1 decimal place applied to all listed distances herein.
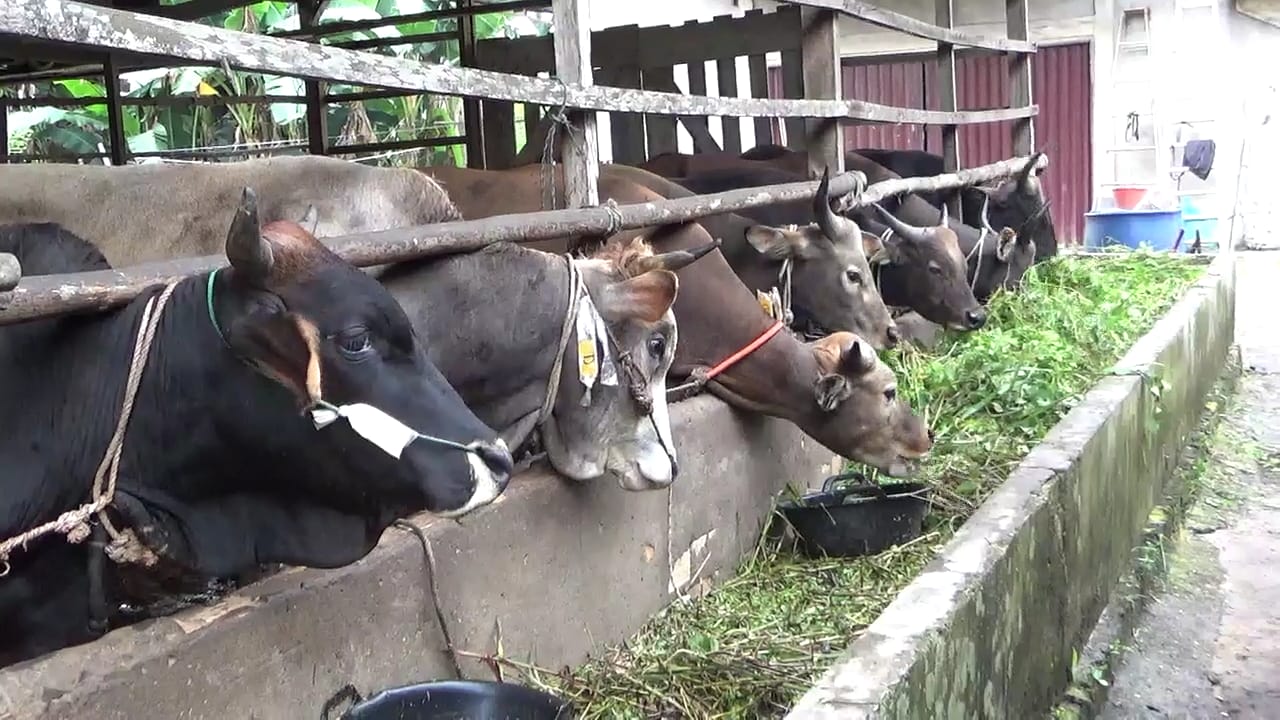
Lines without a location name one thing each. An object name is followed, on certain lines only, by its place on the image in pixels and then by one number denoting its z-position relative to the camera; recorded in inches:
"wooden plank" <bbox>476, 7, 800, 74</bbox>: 327.0
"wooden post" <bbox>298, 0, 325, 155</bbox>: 392.5
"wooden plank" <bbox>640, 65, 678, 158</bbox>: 382.0
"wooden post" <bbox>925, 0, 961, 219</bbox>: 354.3
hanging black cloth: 617.9
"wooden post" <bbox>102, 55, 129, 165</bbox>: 359.9
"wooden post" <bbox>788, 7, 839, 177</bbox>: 255.6
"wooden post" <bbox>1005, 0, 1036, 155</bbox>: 410.6
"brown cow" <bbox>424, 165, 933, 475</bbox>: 200.8
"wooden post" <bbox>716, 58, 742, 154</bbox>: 354.0
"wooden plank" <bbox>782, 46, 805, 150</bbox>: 340.8
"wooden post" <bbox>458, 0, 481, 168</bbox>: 374.3
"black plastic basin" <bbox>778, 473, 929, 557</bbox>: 194.4
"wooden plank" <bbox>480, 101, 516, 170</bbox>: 365.4
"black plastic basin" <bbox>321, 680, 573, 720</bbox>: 116.7
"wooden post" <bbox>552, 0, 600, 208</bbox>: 167.9
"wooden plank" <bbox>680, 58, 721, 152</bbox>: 363.3
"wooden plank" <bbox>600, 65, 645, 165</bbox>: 378.3
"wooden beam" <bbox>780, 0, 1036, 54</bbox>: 254.1
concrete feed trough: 101.4
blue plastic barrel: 501.4
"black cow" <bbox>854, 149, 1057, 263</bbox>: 391.9
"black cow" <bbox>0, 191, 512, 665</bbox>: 97.9
